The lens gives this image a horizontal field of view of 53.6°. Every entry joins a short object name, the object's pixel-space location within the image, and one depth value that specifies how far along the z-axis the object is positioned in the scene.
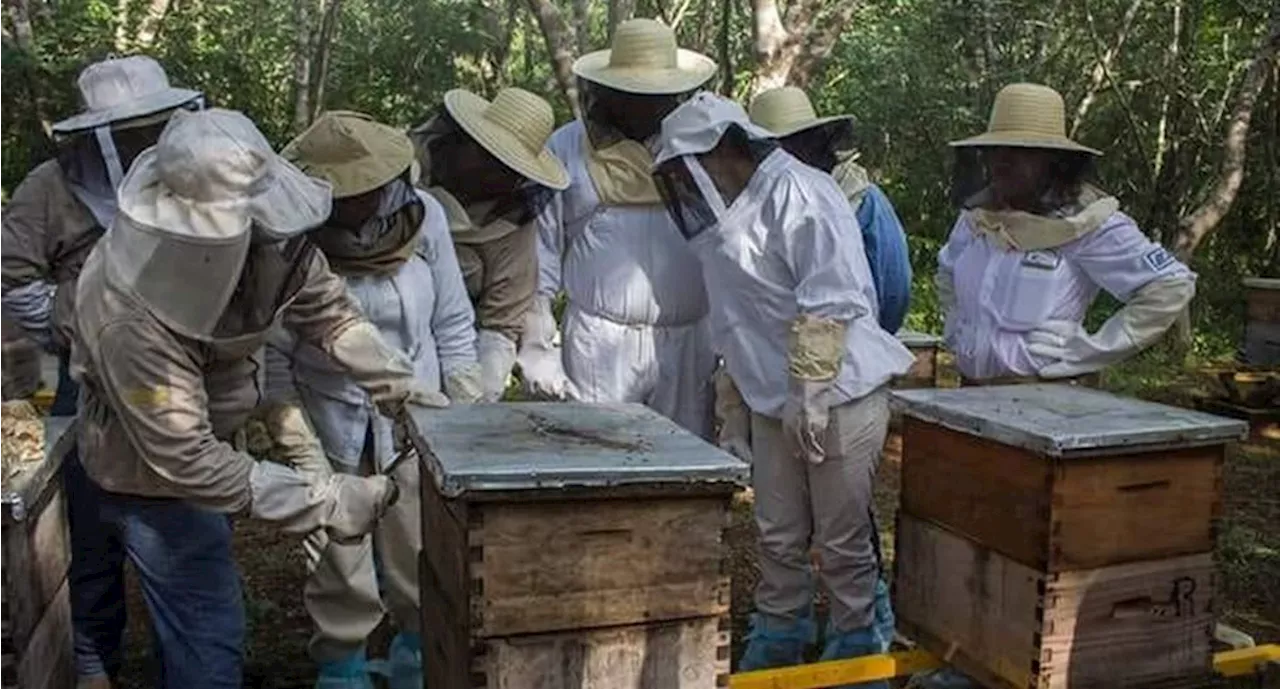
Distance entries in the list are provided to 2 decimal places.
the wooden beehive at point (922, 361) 5.73
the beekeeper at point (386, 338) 2.95
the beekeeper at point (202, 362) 2.26
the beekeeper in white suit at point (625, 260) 3.41
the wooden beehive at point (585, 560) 2.14
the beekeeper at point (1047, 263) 3.40
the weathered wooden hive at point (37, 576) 2.15
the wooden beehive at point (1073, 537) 2.57
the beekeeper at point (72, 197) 3.00
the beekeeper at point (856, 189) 3.77
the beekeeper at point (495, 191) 3.19
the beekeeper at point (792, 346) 2.93
